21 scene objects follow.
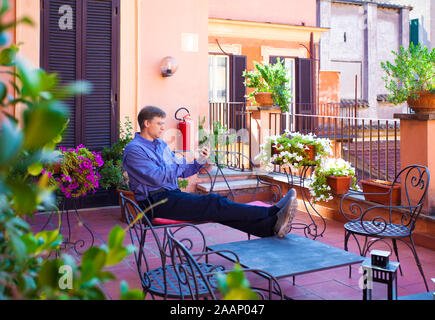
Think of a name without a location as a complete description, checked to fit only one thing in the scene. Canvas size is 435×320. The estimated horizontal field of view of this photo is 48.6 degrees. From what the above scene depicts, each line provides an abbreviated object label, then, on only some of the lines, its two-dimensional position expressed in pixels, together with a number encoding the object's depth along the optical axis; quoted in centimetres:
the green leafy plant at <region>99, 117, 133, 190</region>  584
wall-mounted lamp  678
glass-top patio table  260
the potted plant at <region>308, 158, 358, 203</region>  546
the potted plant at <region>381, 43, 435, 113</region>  458
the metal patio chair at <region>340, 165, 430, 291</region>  355
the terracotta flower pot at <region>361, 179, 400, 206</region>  486
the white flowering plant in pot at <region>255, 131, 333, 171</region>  502
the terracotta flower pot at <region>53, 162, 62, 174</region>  400
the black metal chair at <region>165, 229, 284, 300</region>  194
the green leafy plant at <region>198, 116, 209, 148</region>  714
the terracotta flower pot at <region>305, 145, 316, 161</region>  505
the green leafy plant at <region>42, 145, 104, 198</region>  411
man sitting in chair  348
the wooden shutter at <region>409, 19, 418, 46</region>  1976
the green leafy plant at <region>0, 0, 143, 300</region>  58
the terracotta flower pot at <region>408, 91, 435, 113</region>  456
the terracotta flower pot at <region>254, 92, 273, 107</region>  716
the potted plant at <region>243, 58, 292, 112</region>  702
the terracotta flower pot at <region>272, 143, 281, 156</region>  516
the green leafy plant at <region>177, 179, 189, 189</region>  652
